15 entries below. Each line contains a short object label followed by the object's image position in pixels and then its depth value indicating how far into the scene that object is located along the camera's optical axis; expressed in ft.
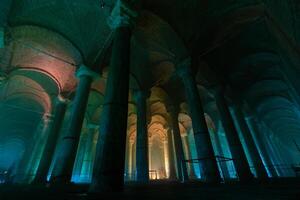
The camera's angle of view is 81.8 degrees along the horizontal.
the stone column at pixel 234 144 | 25.17
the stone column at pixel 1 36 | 23.62
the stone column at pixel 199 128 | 19.47
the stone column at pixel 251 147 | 29.60
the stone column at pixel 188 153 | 50.20
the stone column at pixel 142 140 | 26.96
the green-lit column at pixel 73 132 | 20.57
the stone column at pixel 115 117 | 10.67
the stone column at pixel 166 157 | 62.31
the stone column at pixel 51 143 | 28.35
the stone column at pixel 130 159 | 54.61
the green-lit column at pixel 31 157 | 35.50
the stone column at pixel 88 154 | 47.60
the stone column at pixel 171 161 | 45.78
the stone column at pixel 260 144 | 38.57
